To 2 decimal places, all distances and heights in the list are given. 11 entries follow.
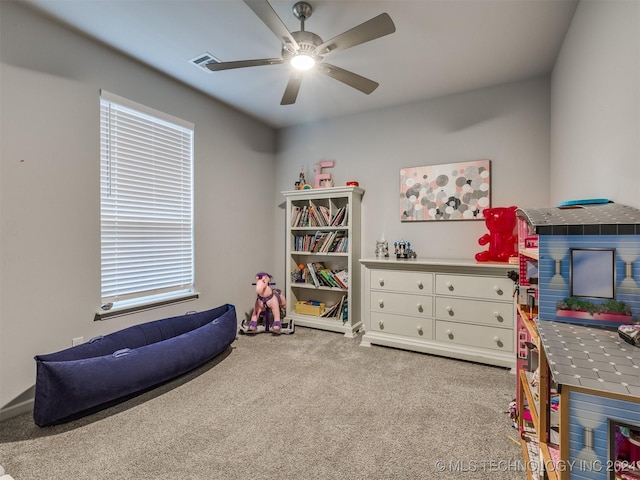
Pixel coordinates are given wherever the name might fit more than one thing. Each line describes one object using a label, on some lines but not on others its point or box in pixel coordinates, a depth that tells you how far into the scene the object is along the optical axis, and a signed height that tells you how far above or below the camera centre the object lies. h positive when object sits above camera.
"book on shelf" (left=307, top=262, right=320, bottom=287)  3.52 -0.45
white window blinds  2.30 +0.27
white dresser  2.42 -0.62
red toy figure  2.59 +0.02
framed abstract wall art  2.88 +0.47
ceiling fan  1.50 +1.09
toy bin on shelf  3.51 -0.84
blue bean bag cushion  1.63 -0.81
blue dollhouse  0.62 -0.28
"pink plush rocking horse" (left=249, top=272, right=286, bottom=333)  3.27 -0.72
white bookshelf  3.31 -0.14
